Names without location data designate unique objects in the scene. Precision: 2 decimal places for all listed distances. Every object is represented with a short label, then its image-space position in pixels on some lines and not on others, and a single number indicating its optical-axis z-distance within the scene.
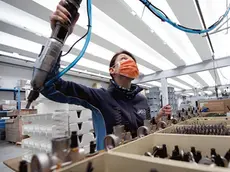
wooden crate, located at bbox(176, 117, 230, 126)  1.20
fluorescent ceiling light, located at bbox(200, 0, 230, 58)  2.47
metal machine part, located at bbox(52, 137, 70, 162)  0.36
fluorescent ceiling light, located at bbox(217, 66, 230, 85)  6.32
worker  1.00
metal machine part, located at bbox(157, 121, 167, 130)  0.95
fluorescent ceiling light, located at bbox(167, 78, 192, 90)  8.08
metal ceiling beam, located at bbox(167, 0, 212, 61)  2.45
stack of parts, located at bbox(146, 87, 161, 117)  6.17
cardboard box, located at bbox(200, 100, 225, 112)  2.63
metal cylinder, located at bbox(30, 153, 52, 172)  0.30
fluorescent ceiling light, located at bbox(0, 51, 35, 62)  3.94
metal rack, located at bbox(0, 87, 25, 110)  4.44
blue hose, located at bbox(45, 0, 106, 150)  1.09
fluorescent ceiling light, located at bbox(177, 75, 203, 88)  7.54
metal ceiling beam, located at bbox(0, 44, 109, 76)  3.60
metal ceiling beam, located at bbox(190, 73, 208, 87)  7.12
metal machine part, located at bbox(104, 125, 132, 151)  0.52
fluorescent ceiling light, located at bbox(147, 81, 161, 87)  8.82
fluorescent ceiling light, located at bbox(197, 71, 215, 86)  6.90
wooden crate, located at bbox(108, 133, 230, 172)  0.58
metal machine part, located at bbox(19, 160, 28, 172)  0.33
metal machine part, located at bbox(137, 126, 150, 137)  0.71
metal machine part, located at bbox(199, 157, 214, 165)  0.38
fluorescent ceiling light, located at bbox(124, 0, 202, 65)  2.50
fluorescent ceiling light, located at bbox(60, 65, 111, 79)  5.47
